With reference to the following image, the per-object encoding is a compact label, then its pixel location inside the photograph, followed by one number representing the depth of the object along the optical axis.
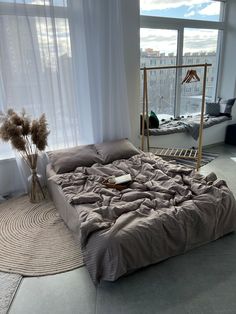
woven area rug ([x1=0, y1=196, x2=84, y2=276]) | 1.80
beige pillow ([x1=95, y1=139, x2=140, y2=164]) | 2.85
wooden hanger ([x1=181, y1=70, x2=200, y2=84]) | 3.35
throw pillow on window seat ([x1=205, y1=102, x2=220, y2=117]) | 4.62
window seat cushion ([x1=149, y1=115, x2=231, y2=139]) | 3.80
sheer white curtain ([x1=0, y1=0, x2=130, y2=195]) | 2.48
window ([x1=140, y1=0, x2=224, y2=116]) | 3.83
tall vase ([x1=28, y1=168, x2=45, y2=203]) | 2.66
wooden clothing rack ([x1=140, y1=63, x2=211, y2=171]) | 3.08
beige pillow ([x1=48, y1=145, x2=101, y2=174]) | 2.61
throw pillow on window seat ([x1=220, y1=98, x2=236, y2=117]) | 4.53
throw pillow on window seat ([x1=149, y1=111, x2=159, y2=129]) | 3.90
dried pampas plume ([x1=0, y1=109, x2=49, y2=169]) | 2.34
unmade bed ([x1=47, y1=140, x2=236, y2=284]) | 1.58
